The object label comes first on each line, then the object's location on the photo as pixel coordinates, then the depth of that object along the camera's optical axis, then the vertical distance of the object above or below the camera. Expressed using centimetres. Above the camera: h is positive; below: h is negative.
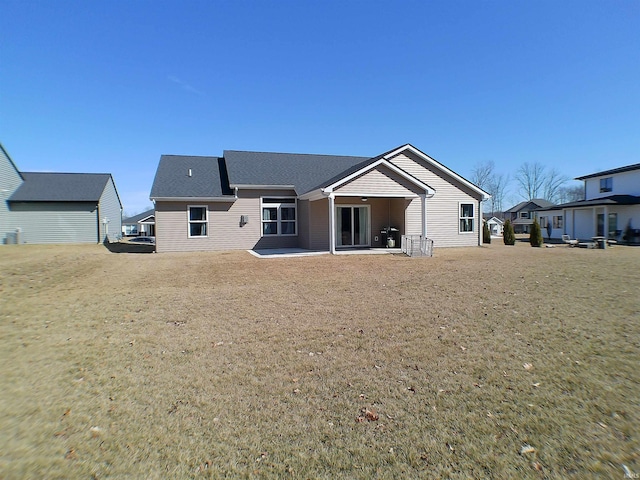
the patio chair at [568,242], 2167 -93
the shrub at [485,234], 2281 -30
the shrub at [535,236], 2011 -44
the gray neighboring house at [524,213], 5281 +285
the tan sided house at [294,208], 1684 +139
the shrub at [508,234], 2127 -30
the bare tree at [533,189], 7044 +903
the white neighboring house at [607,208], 2442 +163
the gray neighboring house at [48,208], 2456 +230
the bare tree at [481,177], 6706 +1103
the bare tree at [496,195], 7050 +771
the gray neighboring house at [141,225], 4950 +196
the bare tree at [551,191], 7038 +838
